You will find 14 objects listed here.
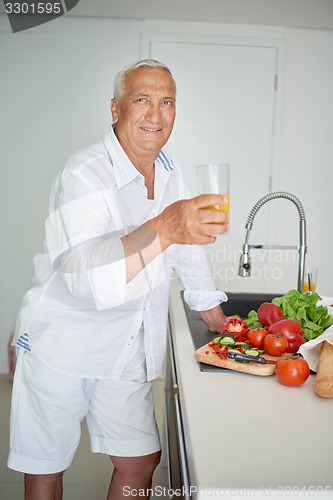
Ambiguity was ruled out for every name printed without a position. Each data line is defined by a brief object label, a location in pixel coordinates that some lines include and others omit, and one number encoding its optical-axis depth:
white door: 3.53
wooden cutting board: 1.24
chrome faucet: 1.63
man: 1.44
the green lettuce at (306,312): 1.50
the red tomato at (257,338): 1.39
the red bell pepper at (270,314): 1.51
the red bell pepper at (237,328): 1.44
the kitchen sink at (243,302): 2.15
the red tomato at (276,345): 1.31
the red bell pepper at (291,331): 1.37
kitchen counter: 0.76
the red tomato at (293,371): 1.15
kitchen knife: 1.25
